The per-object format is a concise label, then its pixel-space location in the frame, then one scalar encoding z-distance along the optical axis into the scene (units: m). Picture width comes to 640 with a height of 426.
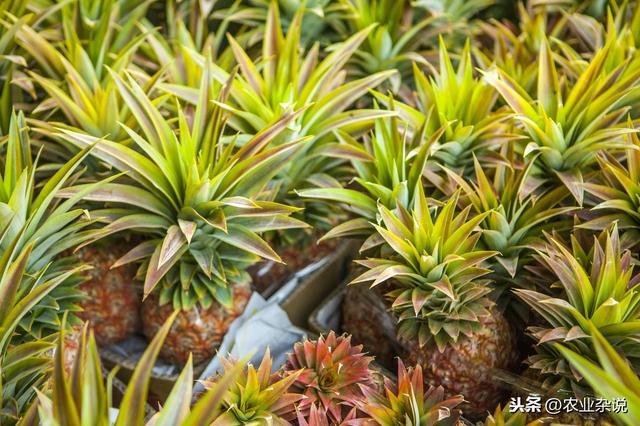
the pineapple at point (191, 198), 1.11
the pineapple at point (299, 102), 1.28
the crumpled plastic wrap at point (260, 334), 1.28
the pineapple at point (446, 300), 1.07
